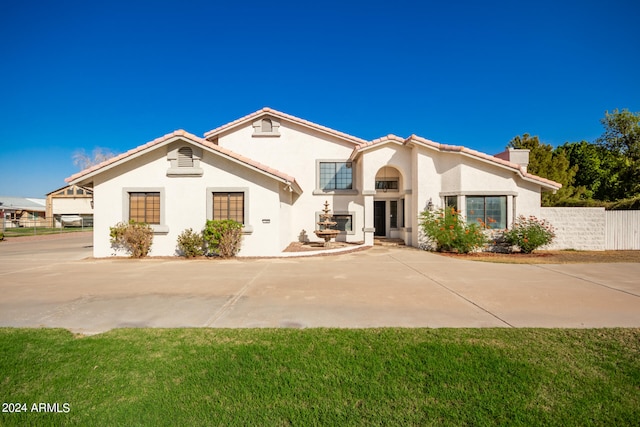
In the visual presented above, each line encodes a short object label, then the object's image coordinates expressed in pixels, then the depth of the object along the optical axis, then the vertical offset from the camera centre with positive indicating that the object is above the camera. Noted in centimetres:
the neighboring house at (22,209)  4312 +42
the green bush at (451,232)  1276 -93
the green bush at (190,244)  1161 -132
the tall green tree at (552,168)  2162 +328
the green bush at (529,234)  1274 -103
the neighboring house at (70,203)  4744 +140
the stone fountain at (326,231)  1453 -101
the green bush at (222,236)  1150 -99
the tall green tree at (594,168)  2336 +406
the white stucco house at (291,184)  1204 +129
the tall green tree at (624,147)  2127 +505
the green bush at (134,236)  1164 -100
